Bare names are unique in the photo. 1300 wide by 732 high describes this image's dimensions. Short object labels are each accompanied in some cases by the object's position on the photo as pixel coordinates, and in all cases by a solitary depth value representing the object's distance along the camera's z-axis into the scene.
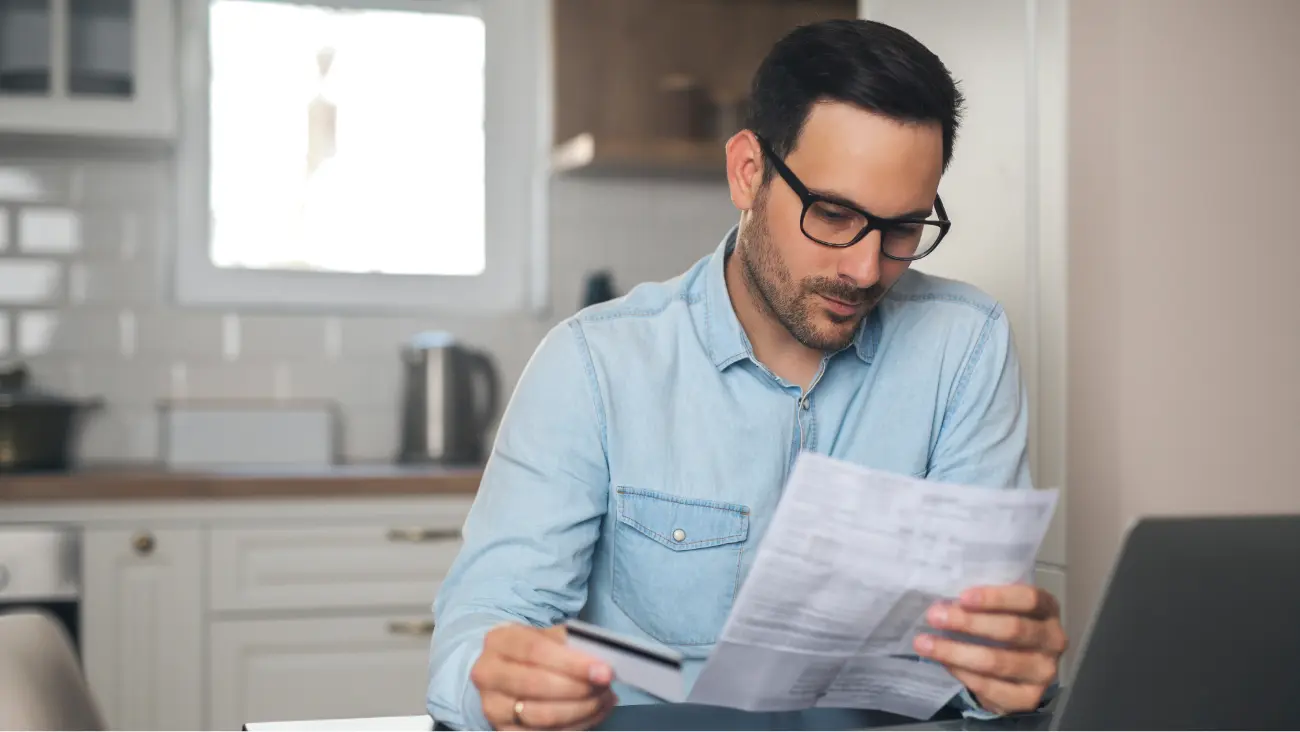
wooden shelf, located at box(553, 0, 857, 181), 3.42
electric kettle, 3.21
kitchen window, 3.37
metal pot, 2.81
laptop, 0.75
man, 1.28
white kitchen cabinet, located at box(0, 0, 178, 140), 2.97
